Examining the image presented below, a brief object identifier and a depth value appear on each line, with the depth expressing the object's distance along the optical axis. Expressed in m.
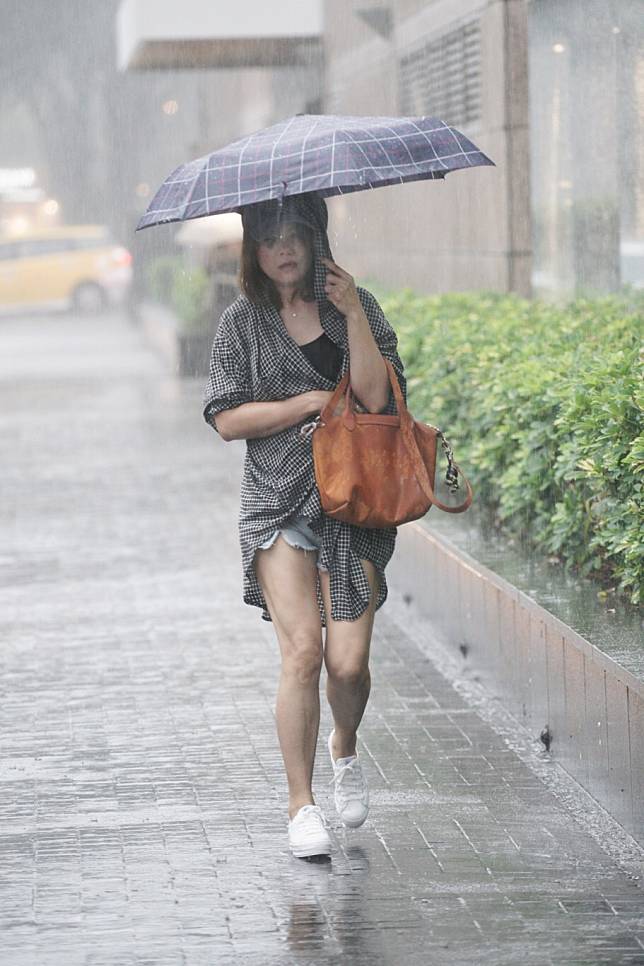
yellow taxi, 83.00
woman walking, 10.30
